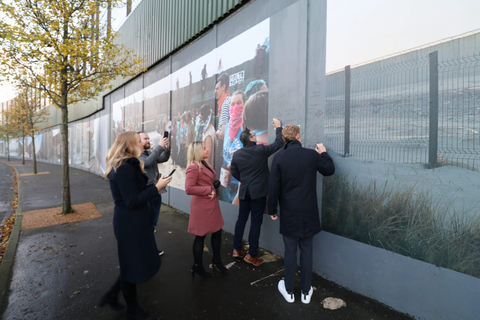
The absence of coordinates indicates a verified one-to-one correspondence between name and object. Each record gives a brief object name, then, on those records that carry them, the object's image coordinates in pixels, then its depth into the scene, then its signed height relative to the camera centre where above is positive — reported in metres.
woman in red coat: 3.06 -0.61
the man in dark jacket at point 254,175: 3.63 -0.32
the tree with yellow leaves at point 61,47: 5.46 +2.47
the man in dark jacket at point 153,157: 3.94 -0.06
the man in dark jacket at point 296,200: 2.69 -0.52
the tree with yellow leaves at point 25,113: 16.92 +2.89
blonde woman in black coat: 2.20 -0.59
